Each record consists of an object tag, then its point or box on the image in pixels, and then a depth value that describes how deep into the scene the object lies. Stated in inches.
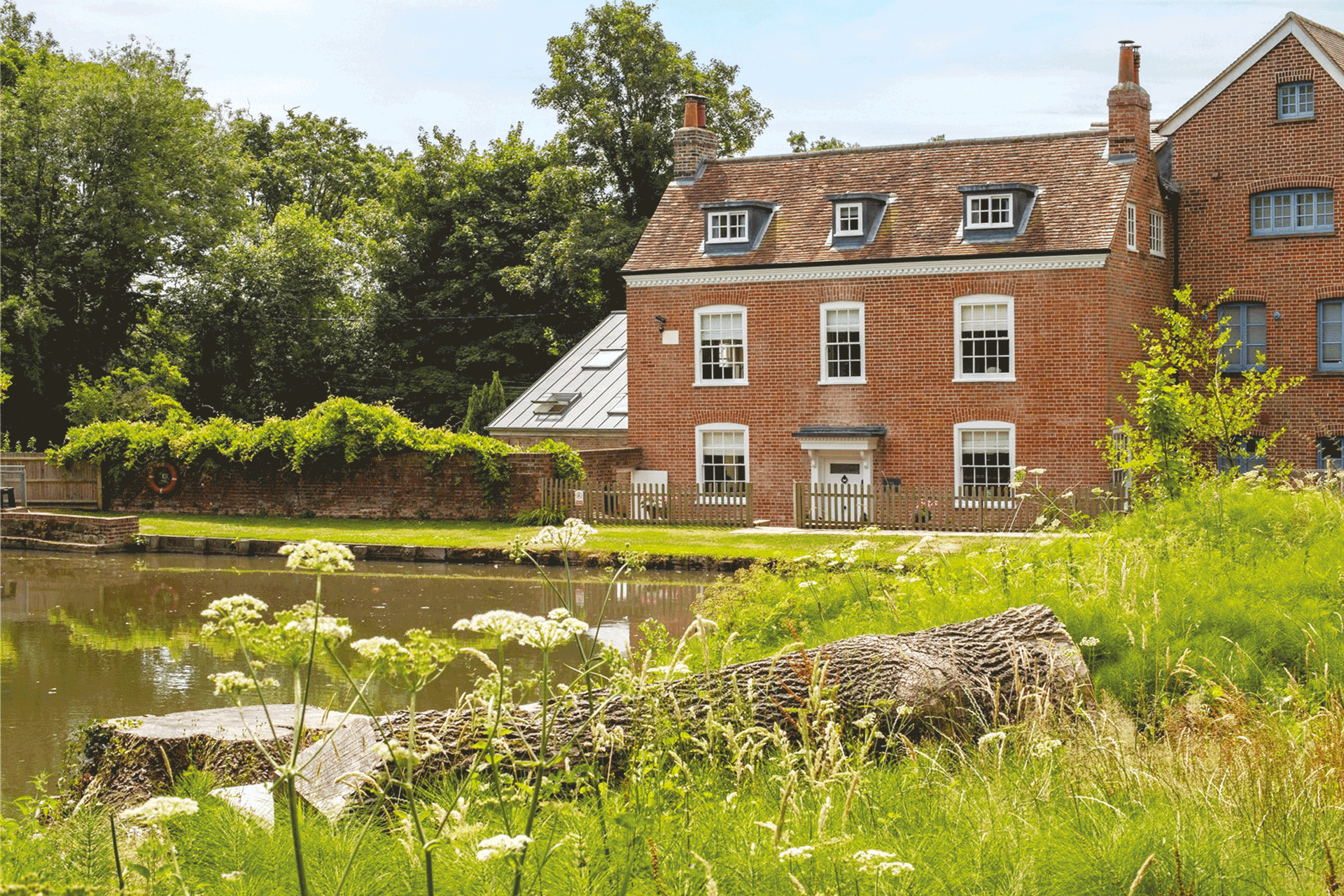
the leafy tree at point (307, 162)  2369.6
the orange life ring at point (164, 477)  1229.1
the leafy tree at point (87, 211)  1628.9
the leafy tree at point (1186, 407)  629.9
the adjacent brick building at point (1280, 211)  1104.8
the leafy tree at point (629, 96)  1761.8
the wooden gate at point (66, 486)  1258.6
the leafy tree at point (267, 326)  1796.3
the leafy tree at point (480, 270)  1734.7
